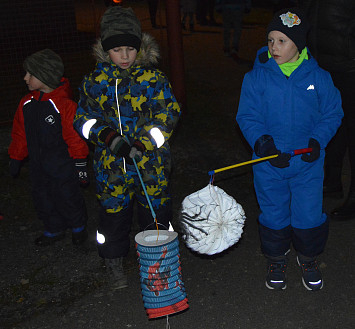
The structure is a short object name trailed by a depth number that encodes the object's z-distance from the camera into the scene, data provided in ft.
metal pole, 24.58
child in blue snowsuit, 11.09
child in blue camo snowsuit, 11.46
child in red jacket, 13.65
